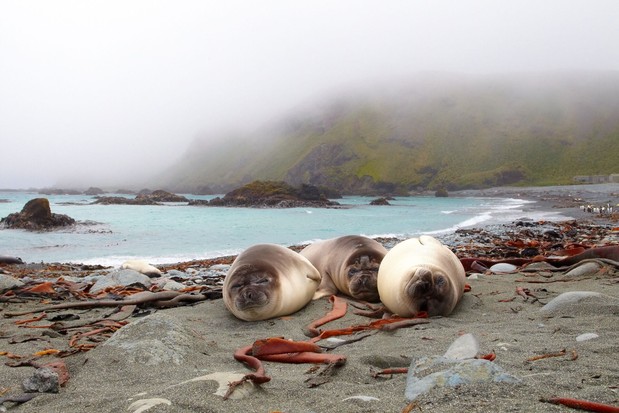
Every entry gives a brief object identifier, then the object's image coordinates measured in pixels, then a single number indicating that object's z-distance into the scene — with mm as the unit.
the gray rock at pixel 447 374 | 2611
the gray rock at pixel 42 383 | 3215
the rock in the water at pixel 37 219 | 34344
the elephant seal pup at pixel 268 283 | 5855
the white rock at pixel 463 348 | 3449
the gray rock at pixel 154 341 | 3816
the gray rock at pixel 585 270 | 7598
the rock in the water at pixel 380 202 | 77650
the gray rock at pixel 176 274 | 11735
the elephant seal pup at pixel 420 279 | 5453
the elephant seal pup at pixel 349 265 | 6812
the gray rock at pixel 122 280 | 8891
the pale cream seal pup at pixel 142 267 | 11941
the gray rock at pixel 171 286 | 8648
